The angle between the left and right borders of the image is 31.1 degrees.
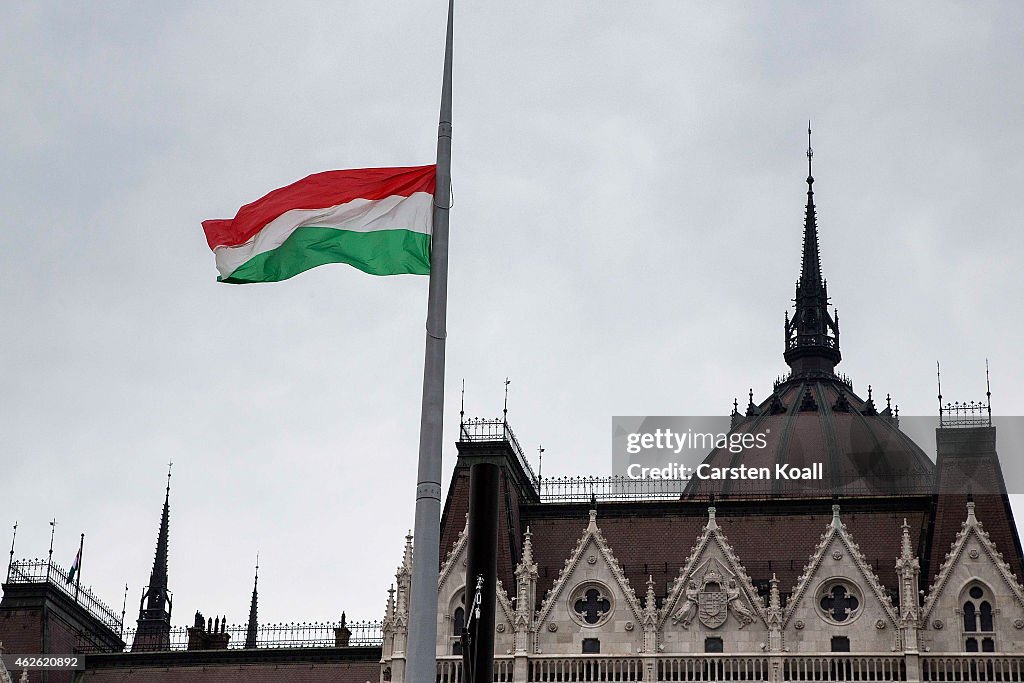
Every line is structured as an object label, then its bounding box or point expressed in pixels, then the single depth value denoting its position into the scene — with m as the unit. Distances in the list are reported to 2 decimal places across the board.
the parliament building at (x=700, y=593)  67.00
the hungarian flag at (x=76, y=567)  84.38
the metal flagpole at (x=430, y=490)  25.31
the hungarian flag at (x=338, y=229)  28.55
